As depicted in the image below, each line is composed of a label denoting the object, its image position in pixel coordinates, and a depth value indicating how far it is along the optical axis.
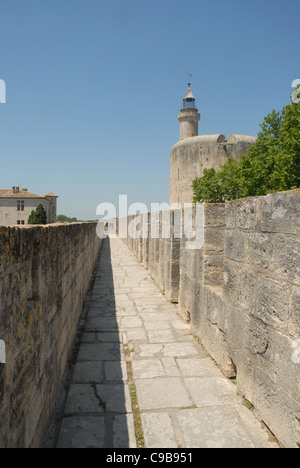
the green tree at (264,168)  16.36
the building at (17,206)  50.62
